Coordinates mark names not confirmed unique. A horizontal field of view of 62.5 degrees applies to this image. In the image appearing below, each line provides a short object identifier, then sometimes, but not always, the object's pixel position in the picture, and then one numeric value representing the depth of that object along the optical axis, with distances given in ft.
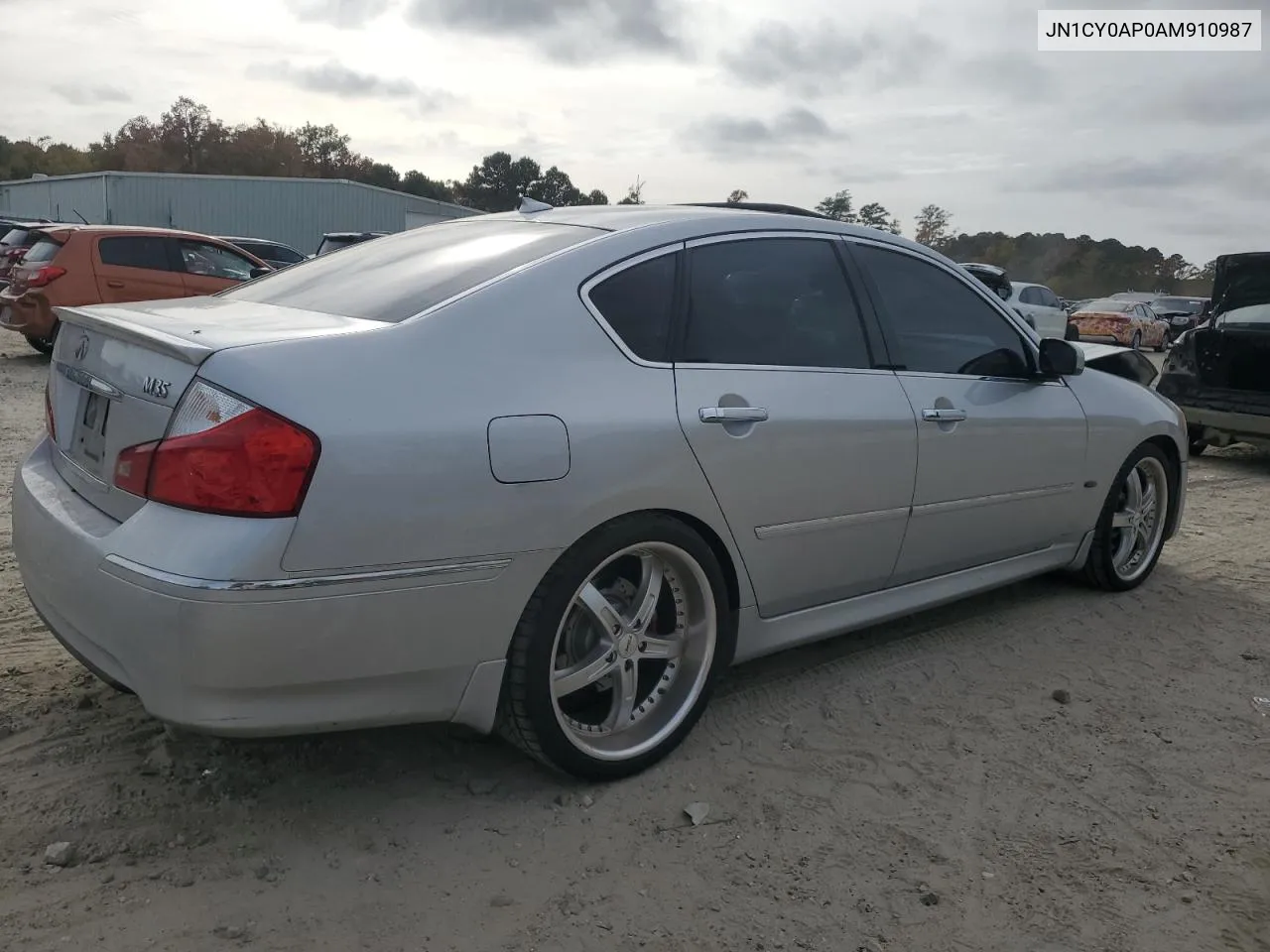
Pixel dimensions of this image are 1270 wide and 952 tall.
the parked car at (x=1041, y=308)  67.31
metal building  110.83
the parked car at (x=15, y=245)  41.75
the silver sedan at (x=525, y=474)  7.42
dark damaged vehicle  27.73
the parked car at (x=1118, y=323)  78.64
